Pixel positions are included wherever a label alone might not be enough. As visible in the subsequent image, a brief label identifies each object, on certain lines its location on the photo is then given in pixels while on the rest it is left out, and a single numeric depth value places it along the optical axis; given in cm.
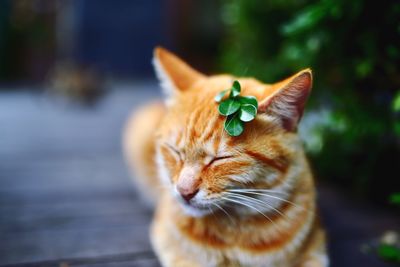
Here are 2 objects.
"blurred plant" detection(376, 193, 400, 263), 46
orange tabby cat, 42
